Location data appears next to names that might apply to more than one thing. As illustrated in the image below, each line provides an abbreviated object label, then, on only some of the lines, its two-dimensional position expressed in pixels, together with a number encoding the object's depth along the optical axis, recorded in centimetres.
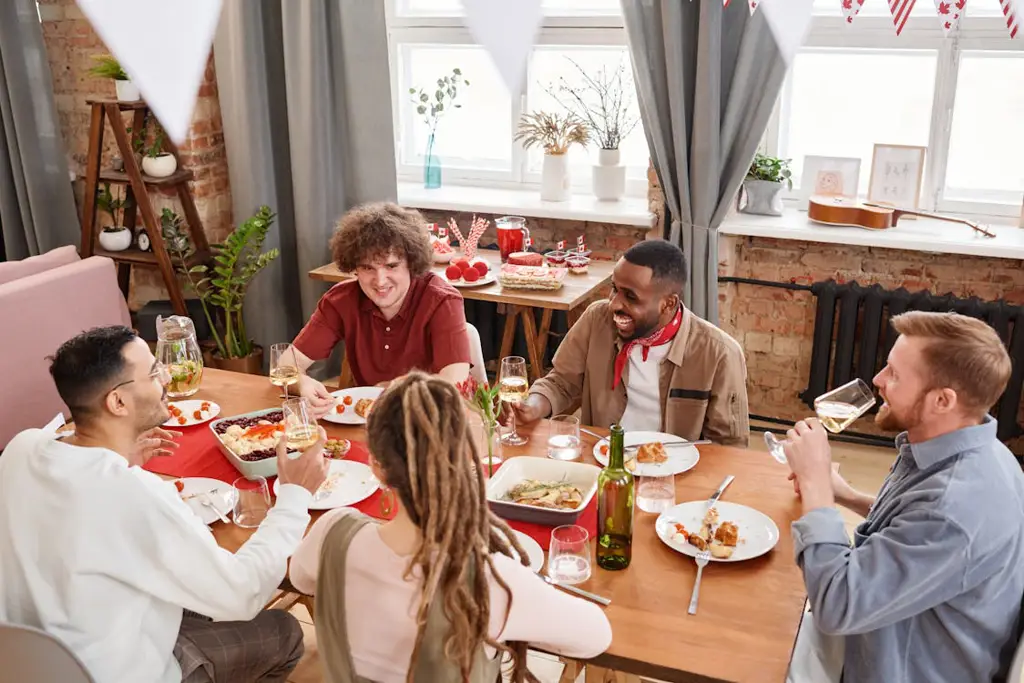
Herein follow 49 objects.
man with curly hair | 267
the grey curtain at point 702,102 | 360
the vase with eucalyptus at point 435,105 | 455
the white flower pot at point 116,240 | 446
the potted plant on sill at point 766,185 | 392
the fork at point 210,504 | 191
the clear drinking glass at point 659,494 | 192
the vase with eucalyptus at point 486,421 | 205
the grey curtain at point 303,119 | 417
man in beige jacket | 244
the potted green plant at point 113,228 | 446
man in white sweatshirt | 156
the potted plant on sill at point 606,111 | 421
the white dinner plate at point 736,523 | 176
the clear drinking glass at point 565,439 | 216
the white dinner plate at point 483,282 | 377
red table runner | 200
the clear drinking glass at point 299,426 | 201
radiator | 355
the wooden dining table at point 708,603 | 148
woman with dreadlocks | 134
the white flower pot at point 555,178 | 424
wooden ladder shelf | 423
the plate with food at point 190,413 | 236
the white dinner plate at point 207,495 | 191
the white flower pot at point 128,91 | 427
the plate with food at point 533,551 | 172
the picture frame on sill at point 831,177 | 387
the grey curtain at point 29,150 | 444
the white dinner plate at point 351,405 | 236
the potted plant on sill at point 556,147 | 422
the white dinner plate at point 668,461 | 205
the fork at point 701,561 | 166
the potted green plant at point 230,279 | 424
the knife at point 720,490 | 193
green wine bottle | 172
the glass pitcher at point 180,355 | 235
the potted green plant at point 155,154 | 429
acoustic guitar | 369
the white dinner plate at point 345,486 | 196
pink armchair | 345
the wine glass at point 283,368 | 238
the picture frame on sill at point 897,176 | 376
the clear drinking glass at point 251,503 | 186
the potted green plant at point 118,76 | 422
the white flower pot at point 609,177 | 420
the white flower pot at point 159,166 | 429
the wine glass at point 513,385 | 224
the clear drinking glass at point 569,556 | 165
